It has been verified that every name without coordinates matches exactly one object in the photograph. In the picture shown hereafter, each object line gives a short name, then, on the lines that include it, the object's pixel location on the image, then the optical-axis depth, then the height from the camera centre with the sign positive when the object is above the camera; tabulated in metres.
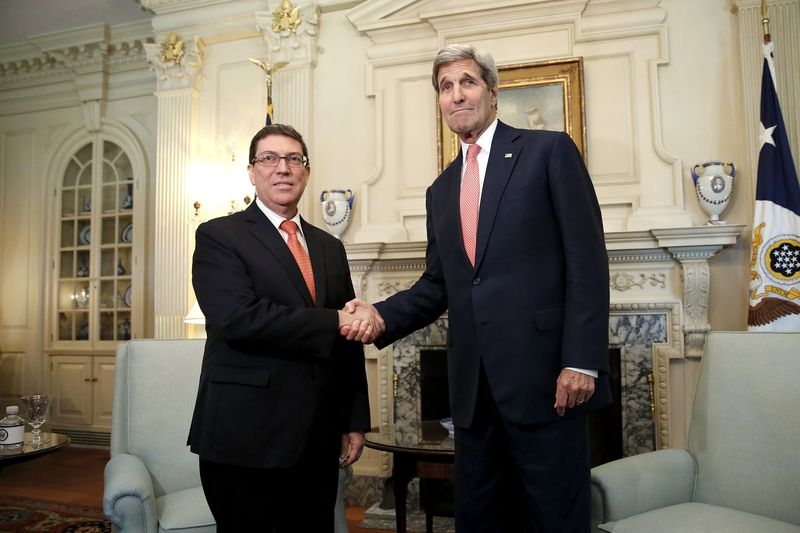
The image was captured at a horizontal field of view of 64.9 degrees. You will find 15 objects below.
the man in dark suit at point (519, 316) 1.51 -0.02
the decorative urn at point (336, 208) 4.12 +0.66
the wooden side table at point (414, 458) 2.55 -0.62
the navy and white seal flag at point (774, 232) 3.26 +0.37
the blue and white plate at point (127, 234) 5.73 +0.72
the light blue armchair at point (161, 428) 2.21 -0.46
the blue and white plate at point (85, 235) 5.91 +0.74
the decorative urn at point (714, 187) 3.50 +0.64
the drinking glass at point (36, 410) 2.83 -0.43
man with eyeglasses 1.54 -0.15
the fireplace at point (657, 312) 3.55 -0.05
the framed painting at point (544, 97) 3.84 +1.30
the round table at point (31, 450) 2.50 -0.56
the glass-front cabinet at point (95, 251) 5.68 +0.59
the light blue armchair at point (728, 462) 2.01 -0.55
